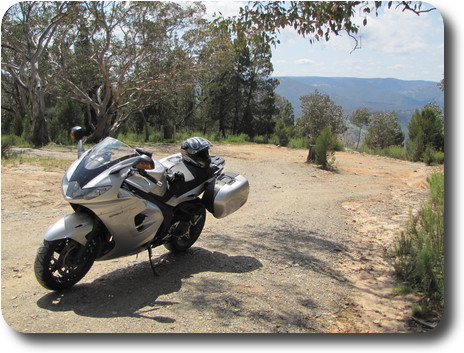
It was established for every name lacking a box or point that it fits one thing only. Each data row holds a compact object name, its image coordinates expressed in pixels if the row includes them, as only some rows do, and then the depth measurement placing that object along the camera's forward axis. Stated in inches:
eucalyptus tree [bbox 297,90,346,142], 1001.5
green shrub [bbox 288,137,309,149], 773.9
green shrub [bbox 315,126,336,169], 511.5
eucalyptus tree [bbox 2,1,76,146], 639.8
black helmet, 181.9
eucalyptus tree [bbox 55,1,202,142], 721.6
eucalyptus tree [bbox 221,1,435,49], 190.5
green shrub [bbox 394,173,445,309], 153.6
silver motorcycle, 138.4
